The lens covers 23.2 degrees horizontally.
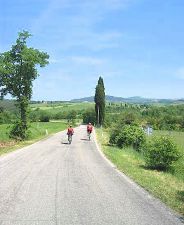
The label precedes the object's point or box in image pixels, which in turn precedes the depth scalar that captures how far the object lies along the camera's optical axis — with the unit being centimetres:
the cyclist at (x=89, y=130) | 4812
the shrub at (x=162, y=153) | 2131
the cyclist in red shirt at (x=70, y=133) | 4029
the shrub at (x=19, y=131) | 4706
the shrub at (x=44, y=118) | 14300
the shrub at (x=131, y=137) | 3512
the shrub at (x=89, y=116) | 14115
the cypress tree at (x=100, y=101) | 11425
